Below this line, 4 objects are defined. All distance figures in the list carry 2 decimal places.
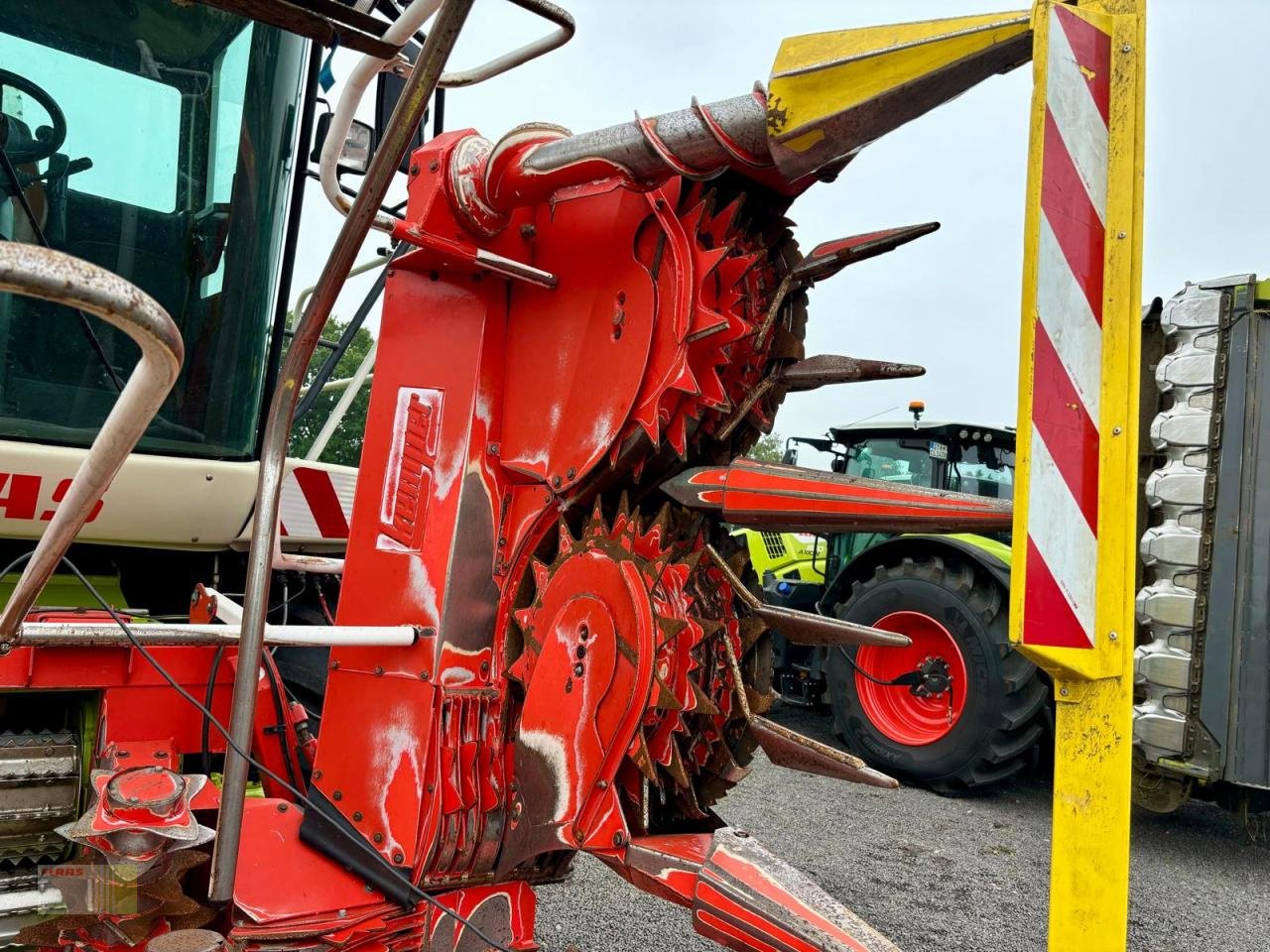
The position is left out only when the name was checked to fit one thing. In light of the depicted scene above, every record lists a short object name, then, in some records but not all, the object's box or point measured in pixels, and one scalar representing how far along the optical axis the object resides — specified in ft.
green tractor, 17.30
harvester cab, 7.09
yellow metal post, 4.72
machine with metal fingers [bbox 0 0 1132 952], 5.77
